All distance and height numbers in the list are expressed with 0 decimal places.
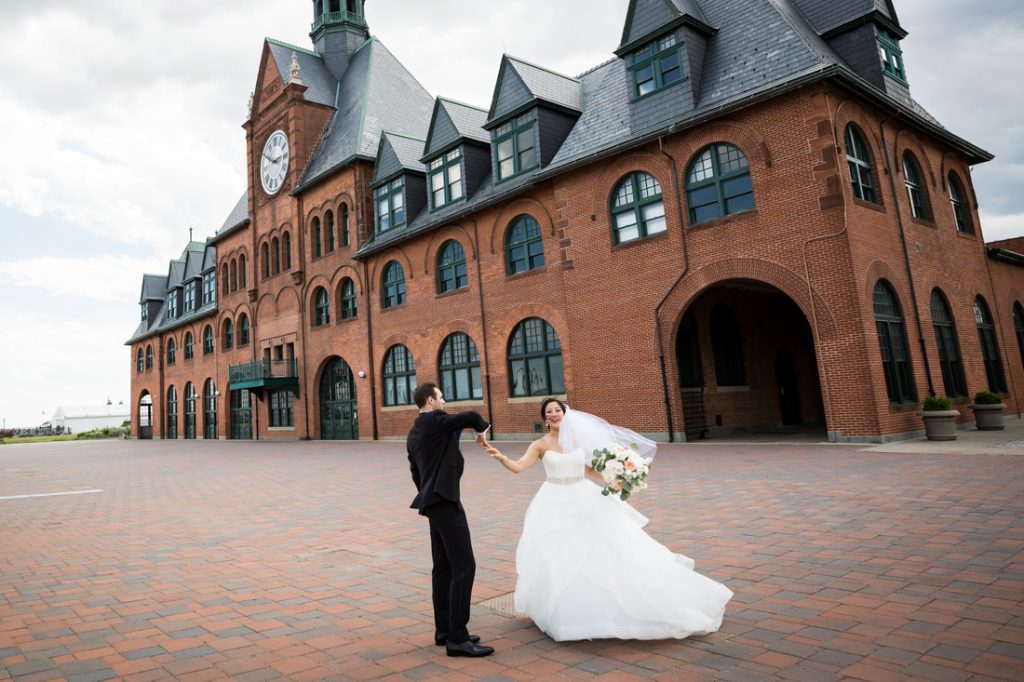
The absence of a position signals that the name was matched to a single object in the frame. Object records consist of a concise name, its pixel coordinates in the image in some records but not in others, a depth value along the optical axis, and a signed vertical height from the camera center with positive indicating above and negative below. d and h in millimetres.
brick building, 14703 +4635
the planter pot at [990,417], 15484 -1292
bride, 3979 -1101
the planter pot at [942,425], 13445 -1179
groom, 4008 -636
